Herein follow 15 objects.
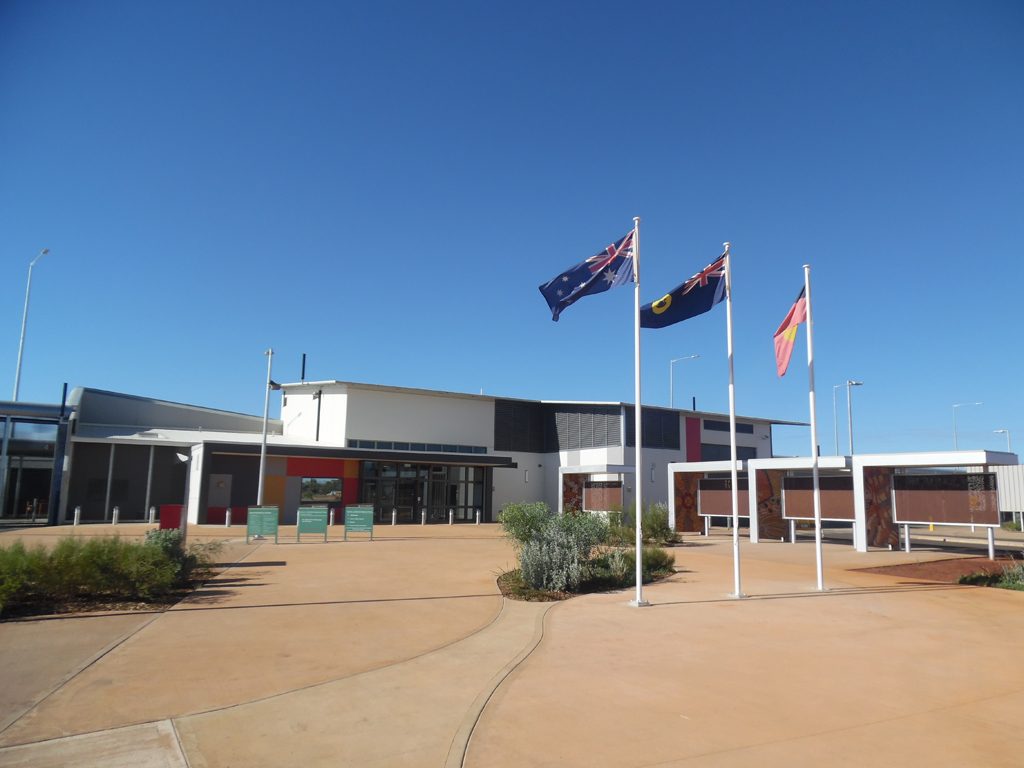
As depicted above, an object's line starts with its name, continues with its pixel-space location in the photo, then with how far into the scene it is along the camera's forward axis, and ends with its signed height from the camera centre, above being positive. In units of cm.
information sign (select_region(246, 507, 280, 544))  2289 -136
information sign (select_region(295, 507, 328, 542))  2341 -133
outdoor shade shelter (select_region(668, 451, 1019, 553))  1897 +1
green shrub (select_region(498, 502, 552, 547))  1663 -85
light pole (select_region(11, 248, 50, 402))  4244 +645
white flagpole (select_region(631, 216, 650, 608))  1221 +267
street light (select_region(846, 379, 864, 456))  3990 +610
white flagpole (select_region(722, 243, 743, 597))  1305 +313
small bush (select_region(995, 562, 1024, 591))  1376 -165
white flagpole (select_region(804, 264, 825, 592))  1355 +253
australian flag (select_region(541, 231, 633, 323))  1290 +393
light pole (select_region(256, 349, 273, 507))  3017 +316
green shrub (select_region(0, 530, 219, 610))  1091 -152
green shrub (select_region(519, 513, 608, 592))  1293 -131
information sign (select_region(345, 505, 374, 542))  2423 -128
